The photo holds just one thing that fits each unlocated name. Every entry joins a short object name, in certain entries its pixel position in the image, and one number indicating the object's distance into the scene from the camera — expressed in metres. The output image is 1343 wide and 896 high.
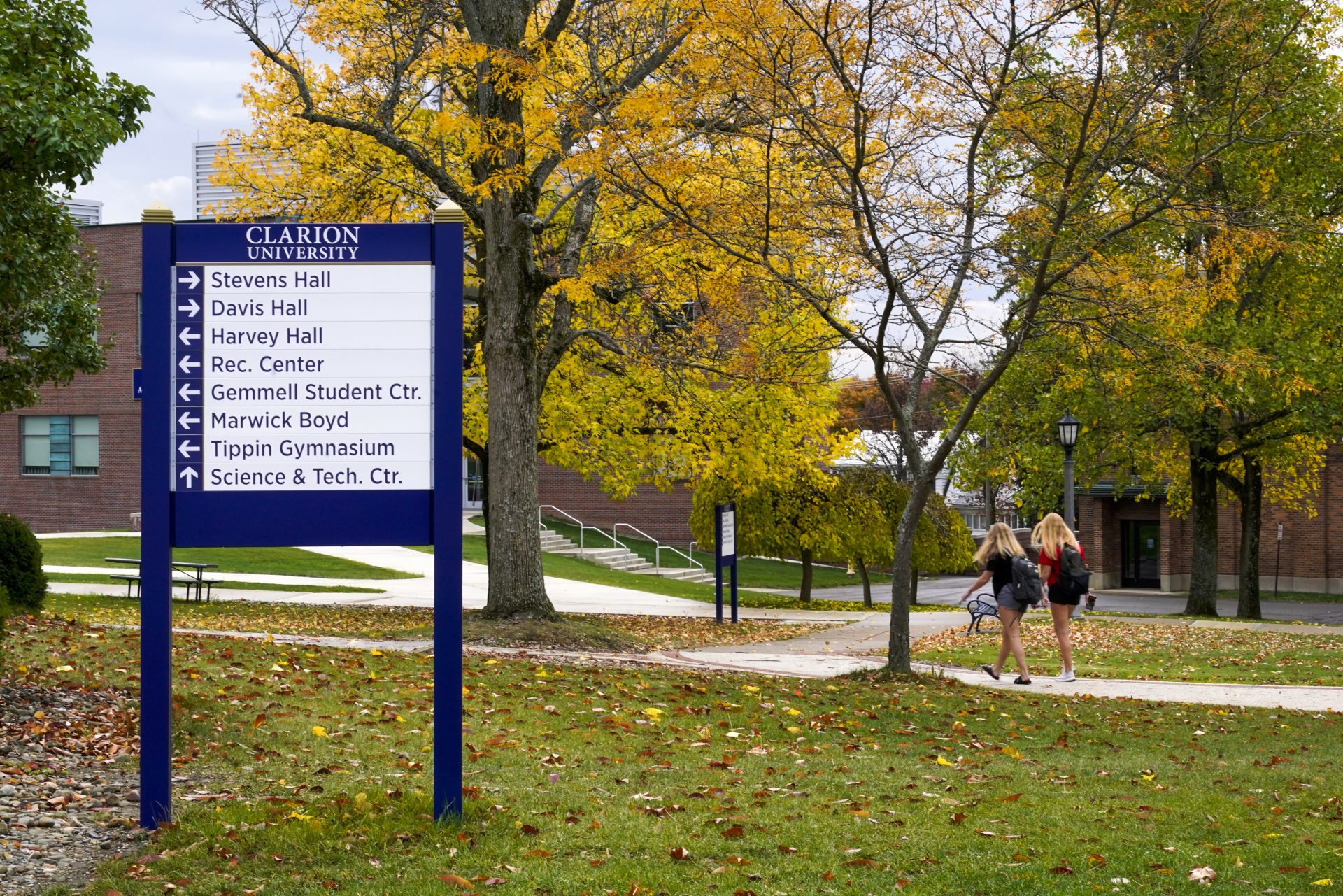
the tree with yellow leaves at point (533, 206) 13.78
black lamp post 23.59
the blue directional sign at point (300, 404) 5.81
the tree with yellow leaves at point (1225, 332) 12.02
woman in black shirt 12.59
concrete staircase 40.67
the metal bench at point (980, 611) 20.70
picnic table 21.67
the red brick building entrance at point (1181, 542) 45.66
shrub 13.01
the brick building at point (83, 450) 43.62
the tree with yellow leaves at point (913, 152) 10.81
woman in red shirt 12.76
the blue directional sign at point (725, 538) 21.33
